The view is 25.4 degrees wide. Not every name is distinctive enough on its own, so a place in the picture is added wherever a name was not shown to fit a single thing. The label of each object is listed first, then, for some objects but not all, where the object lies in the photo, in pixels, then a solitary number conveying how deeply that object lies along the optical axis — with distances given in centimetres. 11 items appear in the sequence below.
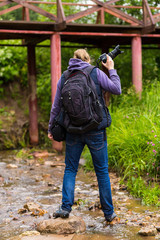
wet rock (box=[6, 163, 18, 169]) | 725
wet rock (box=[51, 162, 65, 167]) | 724
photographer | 362
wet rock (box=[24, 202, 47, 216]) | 422
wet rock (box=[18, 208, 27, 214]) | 429
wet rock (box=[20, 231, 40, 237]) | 353
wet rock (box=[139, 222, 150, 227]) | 379
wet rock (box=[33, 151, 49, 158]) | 832
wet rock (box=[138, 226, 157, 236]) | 347
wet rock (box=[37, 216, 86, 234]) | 357
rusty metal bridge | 798
